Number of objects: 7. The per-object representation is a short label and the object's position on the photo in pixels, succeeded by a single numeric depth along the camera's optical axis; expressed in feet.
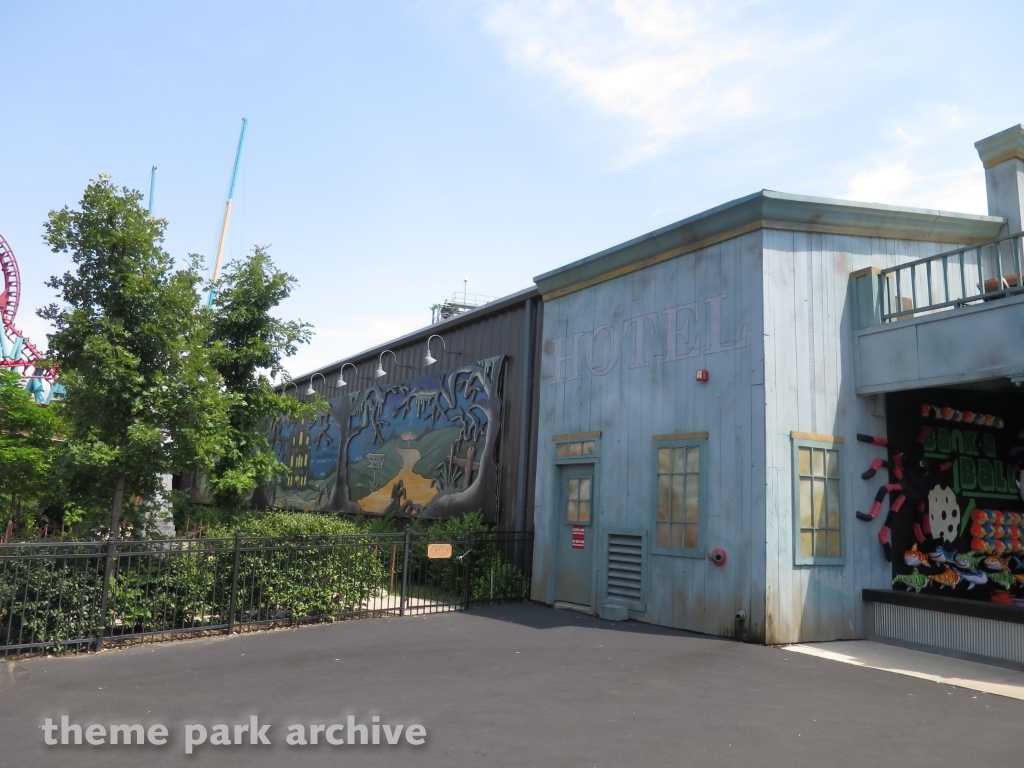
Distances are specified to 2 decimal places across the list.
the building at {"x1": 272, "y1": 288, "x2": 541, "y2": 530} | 48.93
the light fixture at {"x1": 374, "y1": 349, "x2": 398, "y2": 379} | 61.47
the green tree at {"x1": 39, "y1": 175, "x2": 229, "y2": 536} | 31.19
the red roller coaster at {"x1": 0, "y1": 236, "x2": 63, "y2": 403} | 130.82
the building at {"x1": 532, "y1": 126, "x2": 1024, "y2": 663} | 31.83
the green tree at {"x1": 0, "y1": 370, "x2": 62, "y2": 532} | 51.44
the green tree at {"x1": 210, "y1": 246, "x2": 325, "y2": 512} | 38.45
